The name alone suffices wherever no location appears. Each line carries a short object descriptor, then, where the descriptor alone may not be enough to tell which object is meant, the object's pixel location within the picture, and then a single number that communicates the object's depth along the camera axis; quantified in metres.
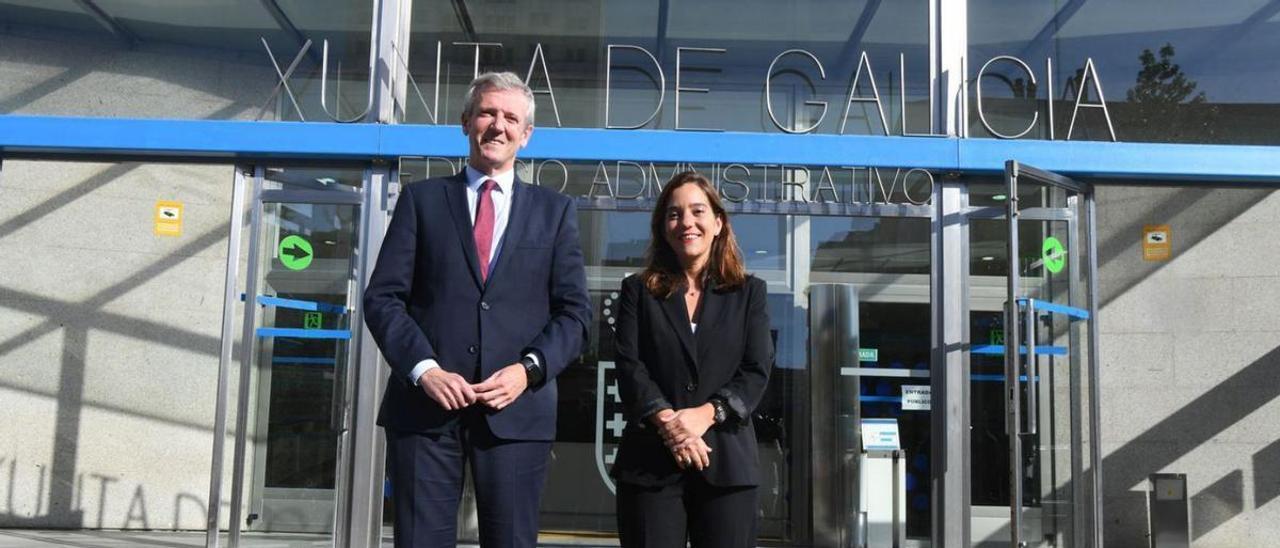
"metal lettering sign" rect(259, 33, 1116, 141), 5.64
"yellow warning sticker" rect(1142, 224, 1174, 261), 7.44
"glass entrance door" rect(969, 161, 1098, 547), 5.37
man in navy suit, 2.00
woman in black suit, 2.37
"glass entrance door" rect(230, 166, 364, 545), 5.45
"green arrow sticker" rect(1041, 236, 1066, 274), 5.63
